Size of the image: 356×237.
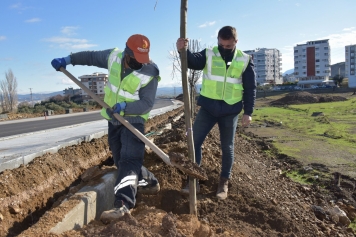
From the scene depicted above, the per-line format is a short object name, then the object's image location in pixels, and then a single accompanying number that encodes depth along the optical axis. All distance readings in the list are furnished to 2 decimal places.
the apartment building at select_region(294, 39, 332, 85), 94.06
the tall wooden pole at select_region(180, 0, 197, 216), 3.51
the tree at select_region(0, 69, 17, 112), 49.19
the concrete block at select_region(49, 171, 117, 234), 3.03
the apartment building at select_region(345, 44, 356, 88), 90.62
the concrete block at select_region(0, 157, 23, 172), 4.53
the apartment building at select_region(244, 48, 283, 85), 117.31
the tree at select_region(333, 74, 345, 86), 59.88
